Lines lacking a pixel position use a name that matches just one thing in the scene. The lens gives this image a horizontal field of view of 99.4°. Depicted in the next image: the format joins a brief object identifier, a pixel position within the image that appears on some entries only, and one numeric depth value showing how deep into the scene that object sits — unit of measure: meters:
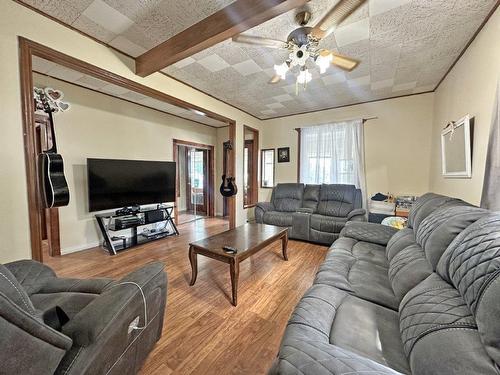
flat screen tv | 3.21
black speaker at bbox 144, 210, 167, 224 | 3.69
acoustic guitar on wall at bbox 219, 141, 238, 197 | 4.30
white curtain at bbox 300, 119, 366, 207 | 4.04
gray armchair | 0.63
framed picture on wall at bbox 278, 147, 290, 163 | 4.96
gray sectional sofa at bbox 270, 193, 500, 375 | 0.65
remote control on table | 1.96
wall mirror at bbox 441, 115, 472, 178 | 2.00
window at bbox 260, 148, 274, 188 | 5.24
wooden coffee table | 1.90
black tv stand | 3.23
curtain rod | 3.94
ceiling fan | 1.56
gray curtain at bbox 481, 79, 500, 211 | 1.39
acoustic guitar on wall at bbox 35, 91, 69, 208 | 1.86
